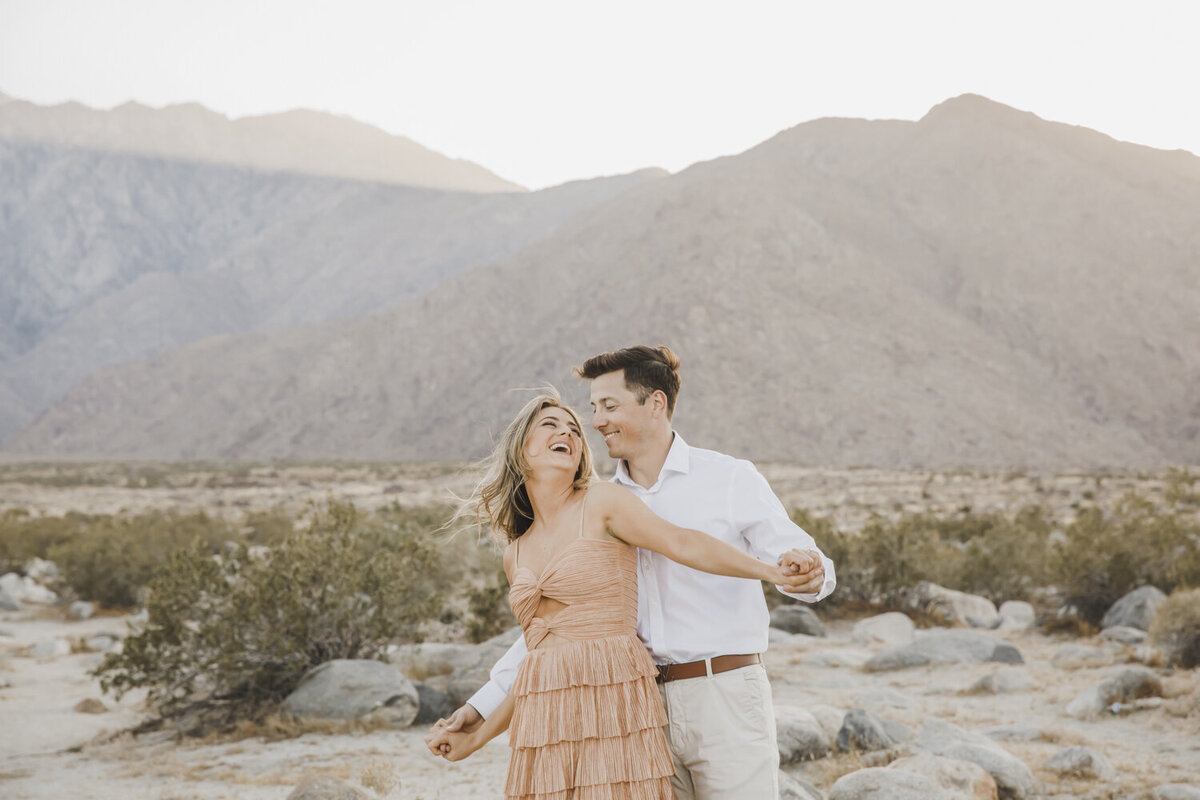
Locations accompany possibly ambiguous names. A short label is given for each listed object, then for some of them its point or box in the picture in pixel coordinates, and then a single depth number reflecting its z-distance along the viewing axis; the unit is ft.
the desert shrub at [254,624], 26.23
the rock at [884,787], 16.43
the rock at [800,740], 21.06
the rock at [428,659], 29.66
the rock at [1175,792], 17.28
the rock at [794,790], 16.44
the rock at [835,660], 32.96
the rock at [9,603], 48.32
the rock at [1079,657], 30.96
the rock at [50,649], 36.22
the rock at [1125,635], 33.88
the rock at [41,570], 57.88
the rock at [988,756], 18.54
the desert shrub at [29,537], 62.64
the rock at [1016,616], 40.50
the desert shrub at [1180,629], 28.27
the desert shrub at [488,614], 34.83
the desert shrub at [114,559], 48.80
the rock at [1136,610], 36.29
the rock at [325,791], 16.69
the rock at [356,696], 24.89
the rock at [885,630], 37.35
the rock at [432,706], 25.84
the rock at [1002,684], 28.53
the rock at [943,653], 32.17
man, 9.57
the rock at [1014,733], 23.02
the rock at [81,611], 45.85
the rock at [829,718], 22.13
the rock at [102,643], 36.91
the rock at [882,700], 26.29
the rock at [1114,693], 25.36
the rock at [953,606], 42.11
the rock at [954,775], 17.42
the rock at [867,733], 21.06
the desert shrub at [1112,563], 39.19
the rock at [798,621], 38.91
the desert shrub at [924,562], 43.62
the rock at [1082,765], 19.48
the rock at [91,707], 28.25
